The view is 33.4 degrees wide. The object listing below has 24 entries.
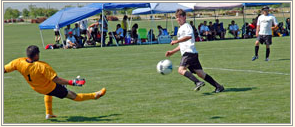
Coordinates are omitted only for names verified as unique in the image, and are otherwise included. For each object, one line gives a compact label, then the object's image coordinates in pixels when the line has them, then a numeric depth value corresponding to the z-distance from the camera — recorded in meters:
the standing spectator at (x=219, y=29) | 34.41
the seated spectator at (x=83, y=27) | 32.03
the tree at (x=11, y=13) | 107.19
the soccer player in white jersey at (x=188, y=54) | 10.78
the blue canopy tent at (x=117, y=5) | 29.78
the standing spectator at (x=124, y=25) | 32.51
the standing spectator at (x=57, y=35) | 32.19
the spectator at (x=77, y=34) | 30.61
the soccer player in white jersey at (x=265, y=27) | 17.56
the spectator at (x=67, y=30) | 30.20
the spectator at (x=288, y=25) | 35.38
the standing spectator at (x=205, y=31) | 33.47
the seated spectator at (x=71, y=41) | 29.52
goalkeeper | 8.27
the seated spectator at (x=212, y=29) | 34.11
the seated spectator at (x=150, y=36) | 32.88
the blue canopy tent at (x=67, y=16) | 29.33
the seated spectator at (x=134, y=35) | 32.47
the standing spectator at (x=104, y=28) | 31.30
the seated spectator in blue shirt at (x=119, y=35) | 31.86
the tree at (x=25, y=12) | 105.31
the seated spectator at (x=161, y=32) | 32.81
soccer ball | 10.42
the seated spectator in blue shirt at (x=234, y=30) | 34.69
